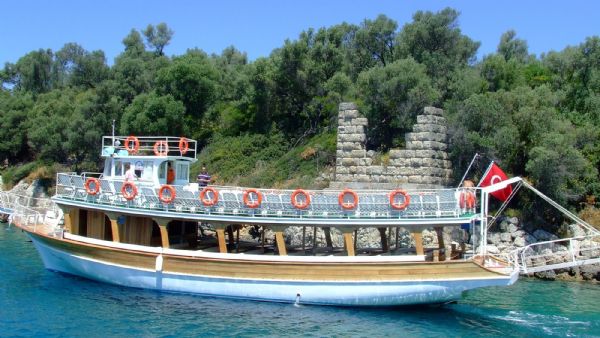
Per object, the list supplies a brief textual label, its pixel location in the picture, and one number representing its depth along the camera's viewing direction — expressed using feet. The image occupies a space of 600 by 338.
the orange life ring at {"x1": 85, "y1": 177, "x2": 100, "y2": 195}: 65.05
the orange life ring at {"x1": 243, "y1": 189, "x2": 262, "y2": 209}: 58.95
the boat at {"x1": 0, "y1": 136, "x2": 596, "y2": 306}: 55.01
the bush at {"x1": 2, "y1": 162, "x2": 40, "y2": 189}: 163.84
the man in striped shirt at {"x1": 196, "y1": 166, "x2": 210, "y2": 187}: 68.90
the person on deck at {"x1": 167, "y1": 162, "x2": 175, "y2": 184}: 70.08
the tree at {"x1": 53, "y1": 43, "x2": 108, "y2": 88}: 190.80
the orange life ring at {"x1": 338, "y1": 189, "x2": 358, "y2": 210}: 56.54
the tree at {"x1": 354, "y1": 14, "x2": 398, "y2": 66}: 139.33
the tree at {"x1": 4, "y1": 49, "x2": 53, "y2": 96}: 223.71
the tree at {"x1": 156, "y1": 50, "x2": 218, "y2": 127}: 146.00
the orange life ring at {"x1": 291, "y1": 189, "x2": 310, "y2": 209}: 57.62
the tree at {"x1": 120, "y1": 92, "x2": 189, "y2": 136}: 138.82
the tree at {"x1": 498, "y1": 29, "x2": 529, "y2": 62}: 180.34
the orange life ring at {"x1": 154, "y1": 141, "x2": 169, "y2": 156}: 68.10
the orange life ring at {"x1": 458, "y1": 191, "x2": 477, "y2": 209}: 56.44
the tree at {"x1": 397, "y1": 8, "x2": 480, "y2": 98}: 122.93
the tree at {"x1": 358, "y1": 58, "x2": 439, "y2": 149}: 108.47
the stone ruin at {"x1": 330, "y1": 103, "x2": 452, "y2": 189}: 101.30
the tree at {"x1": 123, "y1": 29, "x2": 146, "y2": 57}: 199.10
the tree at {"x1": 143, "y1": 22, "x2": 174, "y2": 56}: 204.95
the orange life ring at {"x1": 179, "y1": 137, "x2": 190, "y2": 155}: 69.05
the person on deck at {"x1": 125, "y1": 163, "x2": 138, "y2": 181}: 66.85
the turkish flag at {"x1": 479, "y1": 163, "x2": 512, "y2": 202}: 57.98
